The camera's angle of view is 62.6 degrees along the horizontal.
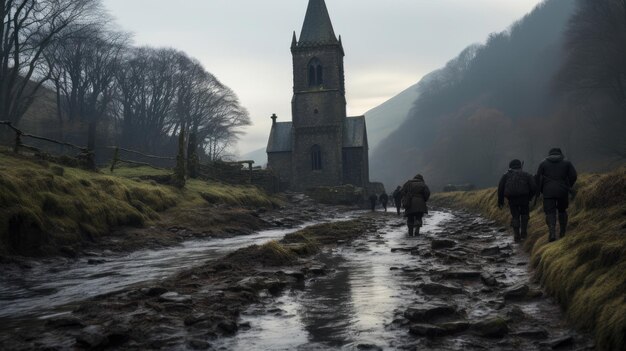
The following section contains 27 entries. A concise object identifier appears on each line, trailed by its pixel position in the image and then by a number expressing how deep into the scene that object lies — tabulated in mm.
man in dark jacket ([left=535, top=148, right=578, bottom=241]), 9672
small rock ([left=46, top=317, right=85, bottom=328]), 5770
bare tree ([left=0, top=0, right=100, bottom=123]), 32469
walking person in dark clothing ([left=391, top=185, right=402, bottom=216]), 30494
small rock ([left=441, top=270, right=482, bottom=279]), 8320
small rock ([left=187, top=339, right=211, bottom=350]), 5016
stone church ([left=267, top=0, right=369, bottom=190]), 58844
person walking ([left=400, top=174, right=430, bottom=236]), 16547
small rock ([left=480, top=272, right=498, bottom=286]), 7566
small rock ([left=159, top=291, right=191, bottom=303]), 6757
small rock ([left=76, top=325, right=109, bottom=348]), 5012
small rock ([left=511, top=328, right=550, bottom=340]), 5016
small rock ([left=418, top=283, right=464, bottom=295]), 7242
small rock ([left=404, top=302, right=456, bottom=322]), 5804
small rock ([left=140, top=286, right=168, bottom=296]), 7305
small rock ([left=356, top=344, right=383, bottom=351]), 4902
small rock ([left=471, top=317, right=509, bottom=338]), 5152
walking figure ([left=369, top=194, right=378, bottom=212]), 36938
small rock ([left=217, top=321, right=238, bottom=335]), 5547
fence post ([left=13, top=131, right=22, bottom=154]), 18969
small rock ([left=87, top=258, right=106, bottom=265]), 11797
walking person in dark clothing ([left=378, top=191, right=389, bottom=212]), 37562
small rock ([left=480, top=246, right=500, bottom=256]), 10814
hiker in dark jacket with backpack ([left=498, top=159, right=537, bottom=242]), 12234
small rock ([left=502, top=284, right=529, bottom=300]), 6695
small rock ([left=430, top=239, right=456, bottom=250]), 12172
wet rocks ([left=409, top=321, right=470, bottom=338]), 5254
